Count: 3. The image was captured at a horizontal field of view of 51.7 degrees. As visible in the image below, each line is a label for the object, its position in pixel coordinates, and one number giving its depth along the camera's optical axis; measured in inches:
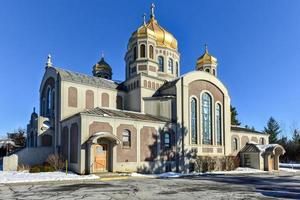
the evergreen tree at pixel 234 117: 2614.2
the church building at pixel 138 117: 1059.3
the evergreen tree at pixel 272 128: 3127.2
